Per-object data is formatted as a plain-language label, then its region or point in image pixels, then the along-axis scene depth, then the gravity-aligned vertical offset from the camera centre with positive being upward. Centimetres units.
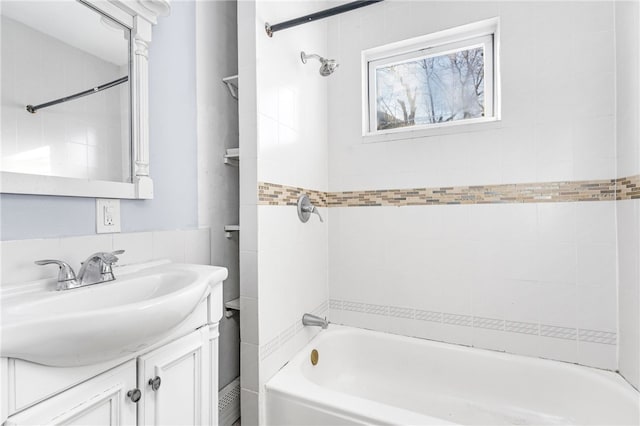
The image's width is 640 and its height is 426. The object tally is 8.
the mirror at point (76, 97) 82 +36
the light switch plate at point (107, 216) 99 +0
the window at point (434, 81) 180 +81
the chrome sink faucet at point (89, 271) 83 -15
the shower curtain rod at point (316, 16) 137 +87
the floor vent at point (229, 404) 146 -90
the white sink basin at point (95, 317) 55 -21
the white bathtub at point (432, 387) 132 -86
